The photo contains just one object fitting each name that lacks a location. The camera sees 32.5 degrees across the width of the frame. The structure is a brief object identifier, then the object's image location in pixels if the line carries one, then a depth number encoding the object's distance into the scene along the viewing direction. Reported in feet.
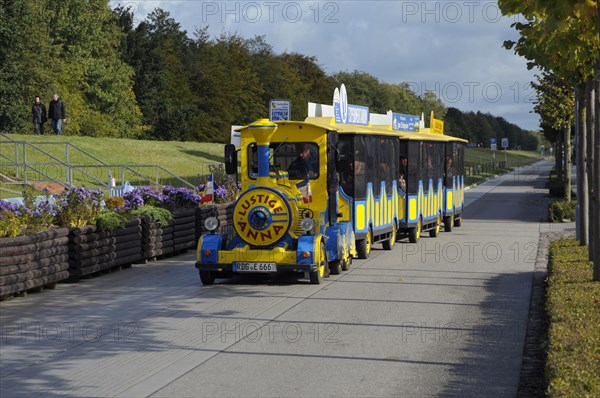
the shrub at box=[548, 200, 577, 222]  120.26
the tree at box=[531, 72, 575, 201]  146.94
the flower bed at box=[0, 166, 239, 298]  53.83
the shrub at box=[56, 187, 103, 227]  64.28
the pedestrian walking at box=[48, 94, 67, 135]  150.65
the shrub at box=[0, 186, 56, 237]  56.34
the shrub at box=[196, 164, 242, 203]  107.65
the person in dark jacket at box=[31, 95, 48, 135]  151.53
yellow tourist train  60.03
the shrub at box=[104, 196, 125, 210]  72.37
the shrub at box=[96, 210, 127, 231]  64.23
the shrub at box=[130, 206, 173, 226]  74.38
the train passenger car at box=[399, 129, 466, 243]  92.27
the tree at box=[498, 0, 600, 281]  47.73
